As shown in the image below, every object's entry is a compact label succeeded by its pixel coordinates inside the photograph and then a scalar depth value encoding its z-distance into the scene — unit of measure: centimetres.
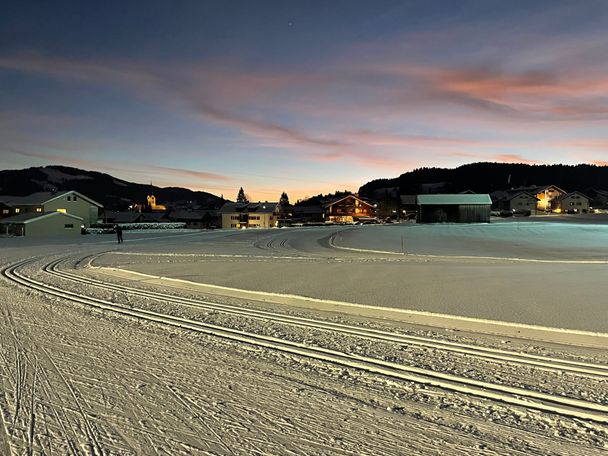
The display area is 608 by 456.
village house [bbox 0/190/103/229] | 6300
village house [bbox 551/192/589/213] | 11338
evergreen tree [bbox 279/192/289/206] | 18890
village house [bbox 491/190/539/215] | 11181
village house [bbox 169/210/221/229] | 10369
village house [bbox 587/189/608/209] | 12754
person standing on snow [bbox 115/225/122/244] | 3815
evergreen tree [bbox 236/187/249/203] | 17096
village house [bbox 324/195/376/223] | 10488
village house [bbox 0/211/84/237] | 5241
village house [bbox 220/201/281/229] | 9275
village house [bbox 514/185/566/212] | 11494
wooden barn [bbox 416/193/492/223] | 7262
